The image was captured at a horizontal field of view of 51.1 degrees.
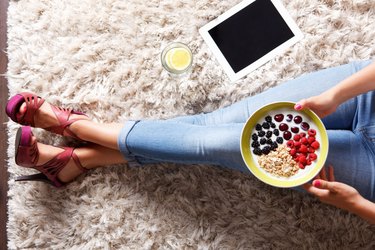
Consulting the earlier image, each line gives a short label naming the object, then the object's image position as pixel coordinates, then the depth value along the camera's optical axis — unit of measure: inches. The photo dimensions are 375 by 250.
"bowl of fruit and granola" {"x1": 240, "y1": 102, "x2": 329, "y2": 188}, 31.0
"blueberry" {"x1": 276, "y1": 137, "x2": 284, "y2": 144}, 31.7
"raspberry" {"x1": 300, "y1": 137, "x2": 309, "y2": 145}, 31.0
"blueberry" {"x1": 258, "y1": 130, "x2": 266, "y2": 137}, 31.8
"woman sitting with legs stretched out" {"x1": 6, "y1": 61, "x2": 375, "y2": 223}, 33.1
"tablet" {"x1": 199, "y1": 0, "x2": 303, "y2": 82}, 45.8
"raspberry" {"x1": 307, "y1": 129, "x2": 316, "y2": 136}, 31.0
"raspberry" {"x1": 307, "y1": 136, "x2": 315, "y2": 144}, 30.9
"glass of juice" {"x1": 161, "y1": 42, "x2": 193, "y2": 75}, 45.9
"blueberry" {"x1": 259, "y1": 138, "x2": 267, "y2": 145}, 31.9
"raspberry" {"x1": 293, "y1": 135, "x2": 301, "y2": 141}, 31.4
